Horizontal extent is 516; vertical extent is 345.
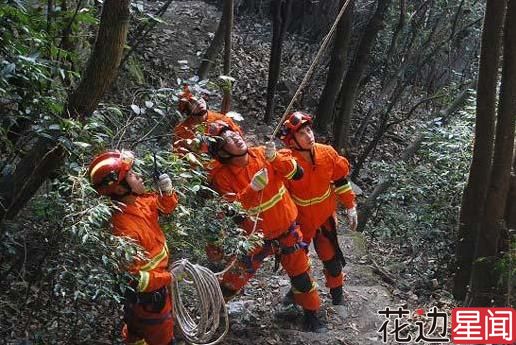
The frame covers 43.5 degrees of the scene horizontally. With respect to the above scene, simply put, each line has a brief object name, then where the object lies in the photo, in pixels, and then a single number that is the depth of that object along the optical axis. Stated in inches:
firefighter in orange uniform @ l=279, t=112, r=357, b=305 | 218.2
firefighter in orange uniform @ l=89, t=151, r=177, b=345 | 151.7
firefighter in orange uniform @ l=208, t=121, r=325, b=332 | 197.2
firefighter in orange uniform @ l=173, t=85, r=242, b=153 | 177.2
